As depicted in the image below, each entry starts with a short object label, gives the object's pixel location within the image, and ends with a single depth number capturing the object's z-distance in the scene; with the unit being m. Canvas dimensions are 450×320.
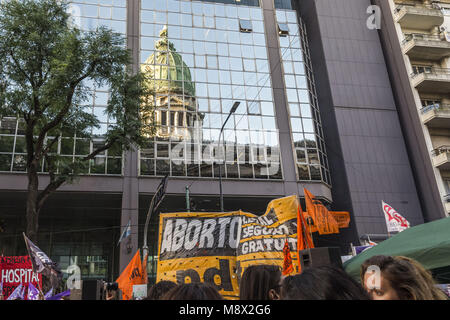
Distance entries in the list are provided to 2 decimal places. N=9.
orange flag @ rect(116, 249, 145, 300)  9.21
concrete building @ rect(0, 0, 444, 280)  25.14
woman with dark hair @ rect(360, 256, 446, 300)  2.45
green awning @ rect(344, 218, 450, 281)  4.86
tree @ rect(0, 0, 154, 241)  14.35
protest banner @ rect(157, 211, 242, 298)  7.74
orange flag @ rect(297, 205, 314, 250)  7.41
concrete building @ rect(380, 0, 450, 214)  26.42
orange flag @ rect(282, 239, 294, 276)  7.16
